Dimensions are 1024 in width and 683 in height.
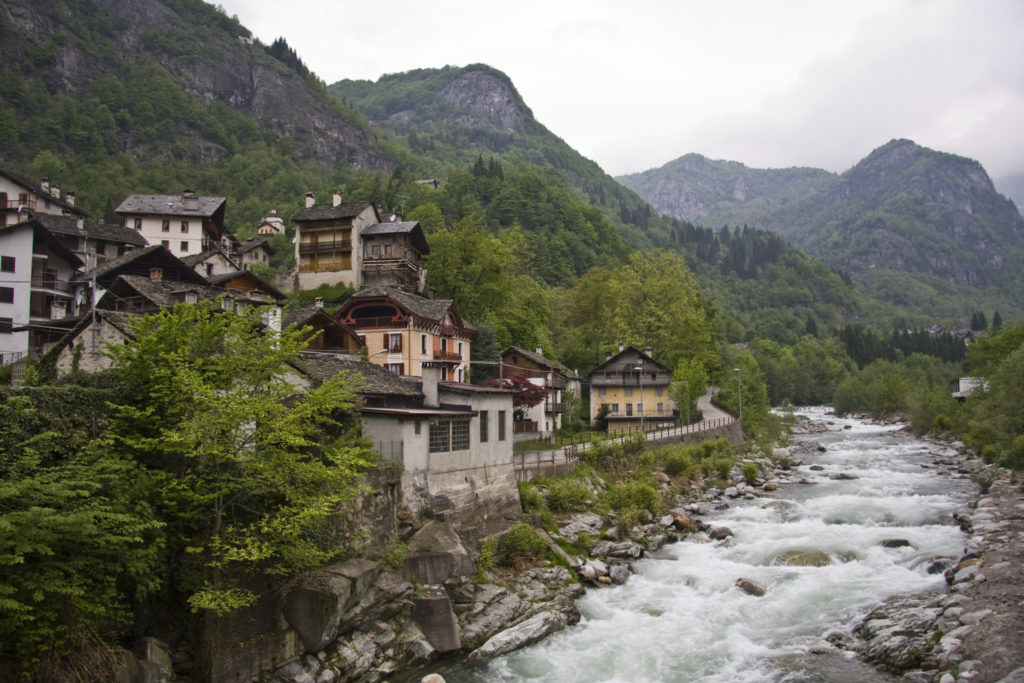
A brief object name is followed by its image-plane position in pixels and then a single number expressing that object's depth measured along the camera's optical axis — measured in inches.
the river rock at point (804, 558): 1386.6
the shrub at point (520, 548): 1279.5
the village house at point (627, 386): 3186.5
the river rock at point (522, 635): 1011.9
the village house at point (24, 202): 2527.1
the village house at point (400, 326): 2183.8
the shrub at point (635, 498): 1740.9
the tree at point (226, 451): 871.7
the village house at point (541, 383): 2544.3
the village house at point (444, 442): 1183.6
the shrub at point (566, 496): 1598.2
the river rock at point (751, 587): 1249.4
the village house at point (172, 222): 3221.0
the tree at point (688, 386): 3070.9
